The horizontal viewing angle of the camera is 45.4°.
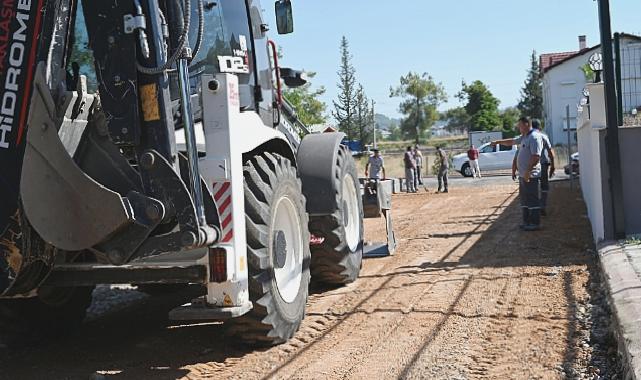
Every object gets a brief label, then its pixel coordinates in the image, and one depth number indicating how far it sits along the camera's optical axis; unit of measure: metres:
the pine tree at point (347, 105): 41.50
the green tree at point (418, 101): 76.25
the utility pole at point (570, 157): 19.04
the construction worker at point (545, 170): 13.06
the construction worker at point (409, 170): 25.64
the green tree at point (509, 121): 70.99
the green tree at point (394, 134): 127.25
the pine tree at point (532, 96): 81.31
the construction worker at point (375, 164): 23.23
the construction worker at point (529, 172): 11.27
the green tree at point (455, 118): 95.00
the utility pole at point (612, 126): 8.66
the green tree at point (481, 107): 73.06
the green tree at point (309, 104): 39.22
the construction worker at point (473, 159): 31.33
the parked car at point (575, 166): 21.95
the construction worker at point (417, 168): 25.87
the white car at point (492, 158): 35.78
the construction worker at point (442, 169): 23.84
